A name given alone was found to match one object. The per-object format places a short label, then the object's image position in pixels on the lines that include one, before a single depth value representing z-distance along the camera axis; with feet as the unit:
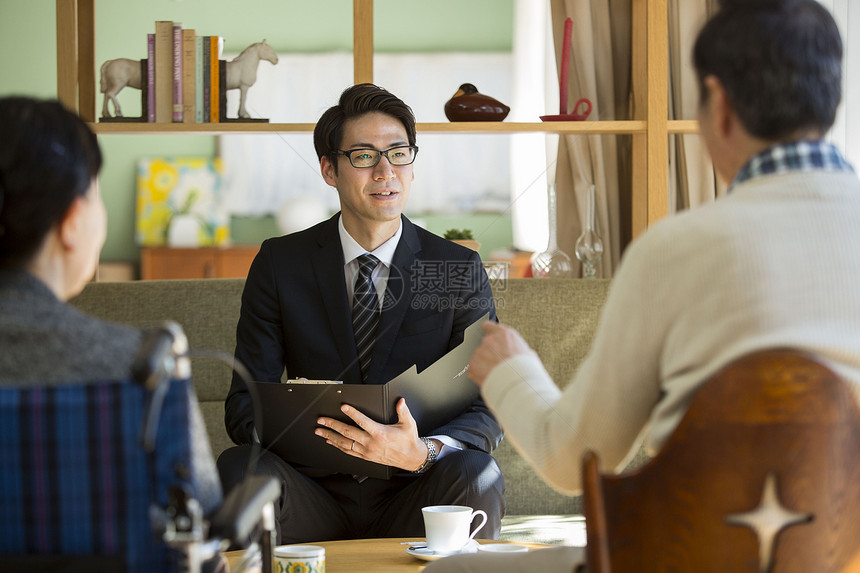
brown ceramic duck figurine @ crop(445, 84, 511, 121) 18.70
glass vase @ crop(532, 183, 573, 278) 19.31
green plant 19.34
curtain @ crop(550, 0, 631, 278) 20.93
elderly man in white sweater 5.86
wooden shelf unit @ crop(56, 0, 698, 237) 18.22
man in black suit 12.95
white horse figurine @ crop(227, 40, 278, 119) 18.45
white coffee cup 9.95
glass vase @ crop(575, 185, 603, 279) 19.27
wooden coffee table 9.87
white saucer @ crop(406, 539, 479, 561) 9.82
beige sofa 16.56
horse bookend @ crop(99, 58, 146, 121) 18.17
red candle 18.94
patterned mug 8.93
